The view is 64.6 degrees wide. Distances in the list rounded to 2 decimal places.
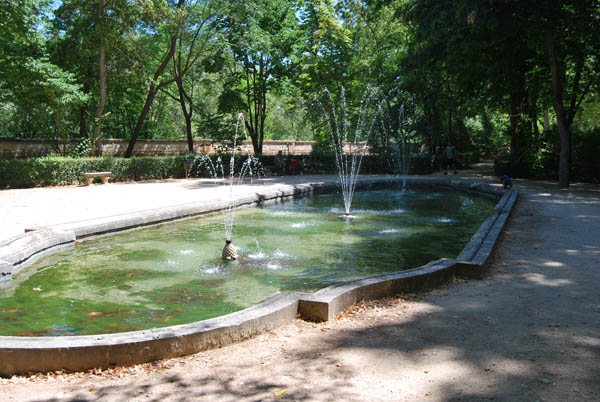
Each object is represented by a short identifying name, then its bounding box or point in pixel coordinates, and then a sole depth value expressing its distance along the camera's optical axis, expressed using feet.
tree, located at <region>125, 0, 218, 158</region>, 66.33
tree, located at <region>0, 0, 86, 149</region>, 55.98
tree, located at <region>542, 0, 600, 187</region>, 51.06
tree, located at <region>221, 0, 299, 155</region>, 75.25
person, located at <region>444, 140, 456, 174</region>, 76.92
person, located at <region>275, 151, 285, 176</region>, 76.23
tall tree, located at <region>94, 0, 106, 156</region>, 65.74
